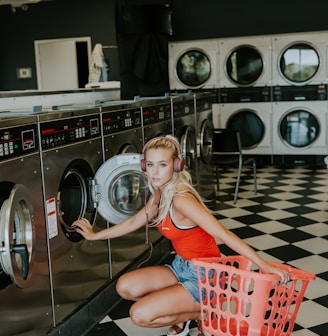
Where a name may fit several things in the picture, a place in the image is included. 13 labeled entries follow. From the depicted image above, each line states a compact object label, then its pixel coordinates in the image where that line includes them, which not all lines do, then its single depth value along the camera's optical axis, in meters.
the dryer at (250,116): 7.49
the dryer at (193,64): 7.61
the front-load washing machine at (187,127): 4.40
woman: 2.32
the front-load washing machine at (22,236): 2.01
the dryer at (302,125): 7.27
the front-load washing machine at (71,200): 2.43
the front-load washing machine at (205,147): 5.14
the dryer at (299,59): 7.14
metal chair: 5.64
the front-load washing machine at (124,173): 2.84
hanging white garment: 6.48
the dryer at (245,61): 7.36
